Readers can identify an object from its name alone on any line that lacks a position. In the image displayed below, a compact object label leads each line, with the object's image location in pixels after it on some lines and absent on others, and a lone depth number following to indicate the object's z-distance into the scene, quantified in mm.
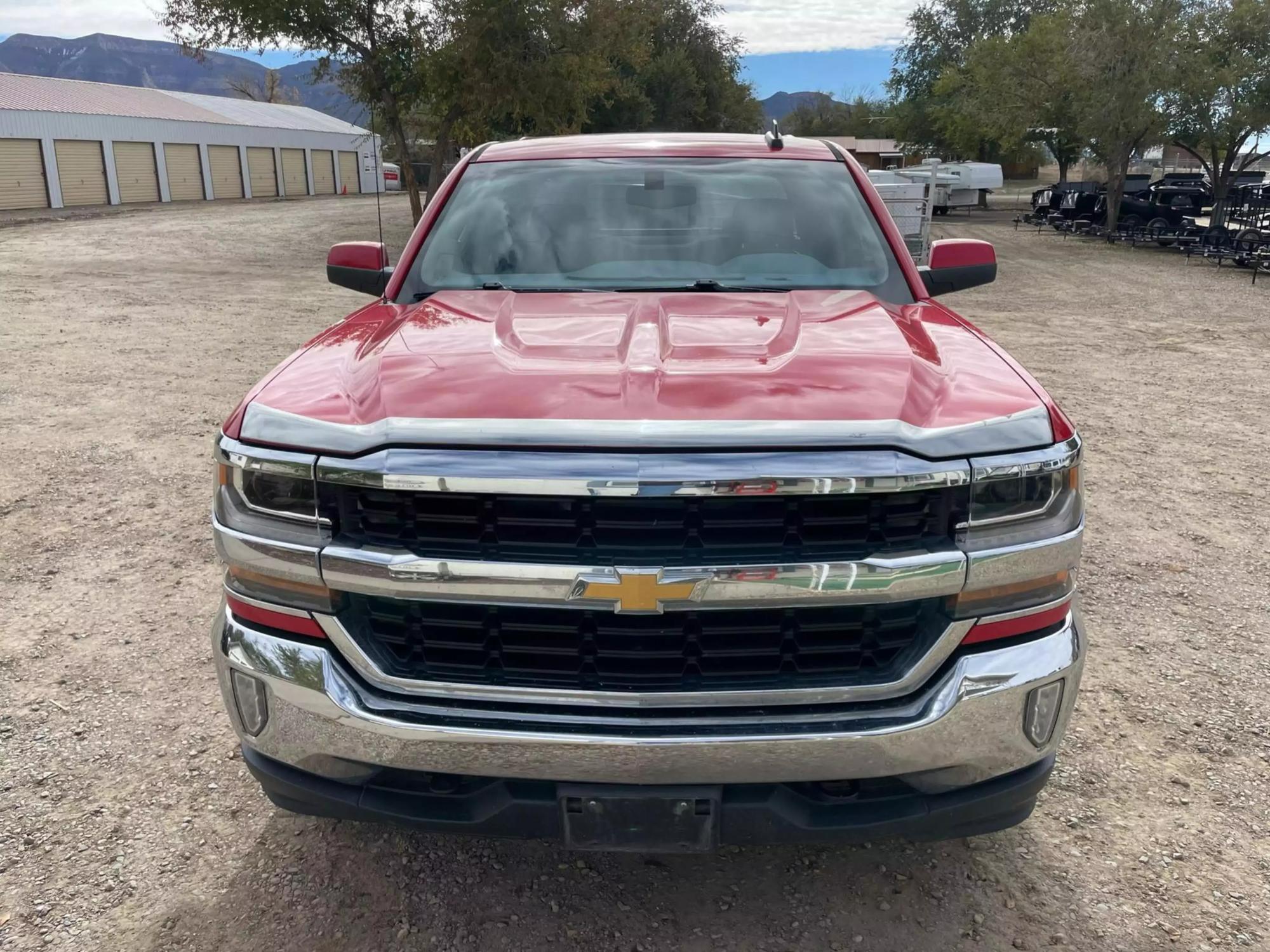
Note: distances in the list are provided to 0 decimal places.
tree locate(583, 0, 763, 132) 38156
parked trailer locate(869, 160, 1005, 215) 37312
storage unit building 39938
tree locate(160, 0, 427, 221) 19531
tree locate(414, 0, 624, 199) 19516
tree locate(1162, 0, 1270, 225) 24141
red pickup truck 2006
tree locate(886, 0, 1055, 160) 50500
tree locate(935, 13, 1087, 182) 27828
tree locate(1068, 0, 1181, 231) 23969
